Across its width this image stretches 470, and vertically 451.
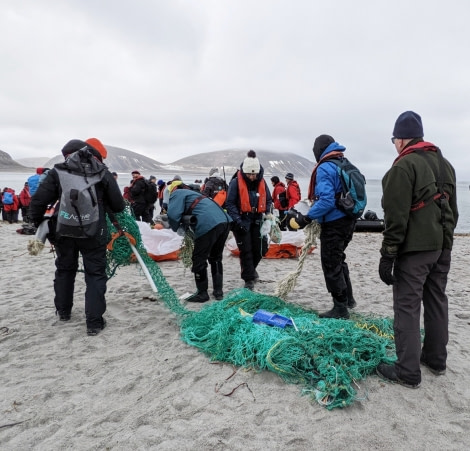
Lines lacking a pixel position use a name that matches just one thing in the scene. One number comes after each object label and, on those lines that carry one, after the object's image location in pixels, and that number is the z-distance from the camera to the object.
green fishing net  2.59
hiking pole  4.15
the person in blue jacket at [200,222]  4.27
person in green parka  2.44
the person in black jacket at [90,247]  3.44
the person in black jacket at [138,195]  10.41
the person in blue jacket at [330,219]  3.61
